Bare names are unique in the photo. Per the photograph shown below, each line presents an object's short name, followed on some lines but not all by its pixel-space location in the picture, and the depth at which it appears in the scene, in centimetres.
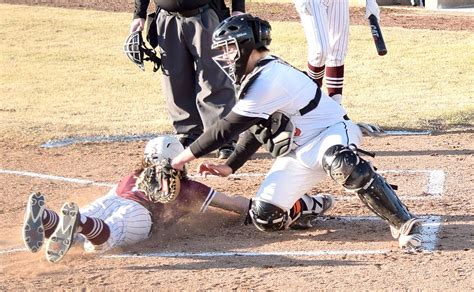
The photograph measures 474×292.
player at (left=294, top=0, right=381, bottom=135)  1709
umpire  1620
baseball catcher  1091
